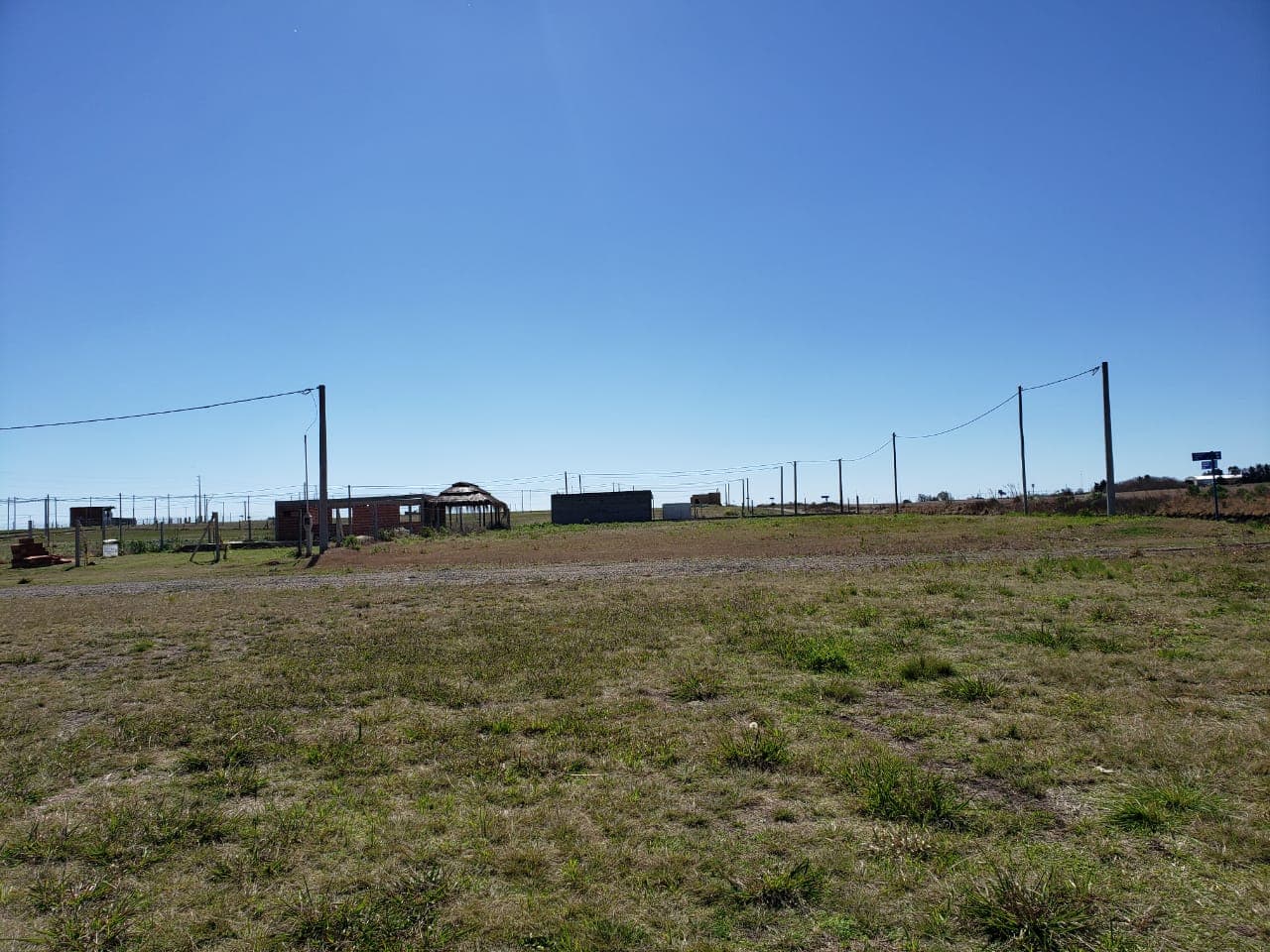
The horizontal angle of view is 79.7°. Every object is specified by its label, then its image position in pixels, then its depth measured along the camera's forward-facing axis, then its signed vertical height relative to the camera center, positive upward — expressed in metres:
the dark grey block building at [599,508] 63.69 -0.29
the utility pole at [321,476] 28.34 +1.37
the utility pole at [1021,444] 46.12 +2.94
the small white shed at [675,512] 68.69 -0.85
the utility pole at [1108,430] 35.06 +2.81
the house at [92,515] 48.58 +0.24
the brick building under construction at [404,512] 42.97 -0.14
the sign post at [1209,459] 29.58 +1.09
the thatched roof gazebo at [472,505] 51.16 +0.18
